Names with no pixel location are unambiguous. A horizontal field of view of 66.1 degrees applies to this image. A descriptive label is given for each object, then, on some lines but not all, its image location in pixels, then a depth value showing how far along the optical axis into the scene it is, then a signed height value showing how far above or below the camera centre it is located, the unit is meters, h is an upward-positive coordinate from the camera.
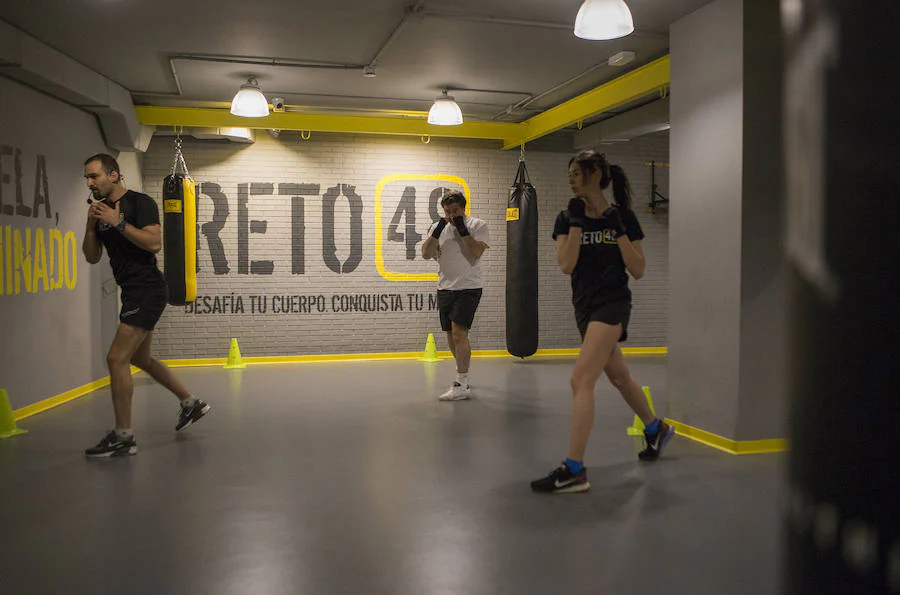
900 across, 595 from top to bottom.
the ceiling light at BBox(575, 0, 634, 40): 4.09 +1.47
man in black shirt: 4.15 +0.02
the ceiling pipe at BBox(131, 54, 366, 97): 6.08 +1.86
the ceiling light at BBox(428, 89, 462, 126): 6.96 +1.55
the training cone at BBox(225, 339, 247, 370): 8.46 -1.08
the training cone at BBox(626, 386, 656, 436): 4.81 -1.14
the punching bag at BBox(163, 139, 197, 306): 7.33 +0.34
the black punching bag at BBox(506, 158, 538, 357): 7.66 -0.06
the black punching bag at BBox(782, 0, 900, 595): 0.38 -0.02
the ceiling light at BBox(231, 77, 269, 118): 6.41 +1.53
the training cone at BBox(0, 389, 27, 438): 4.93 -1.07
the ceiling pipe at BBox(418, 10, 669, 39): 5.01 +1.82
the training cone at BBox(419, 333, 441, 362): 8.99 -1.10
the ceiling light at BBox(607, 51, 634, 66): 5.82 +1.76
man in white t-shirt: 5.81 +0.02
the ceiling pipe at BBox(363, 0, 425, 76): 4.86 +1.83
